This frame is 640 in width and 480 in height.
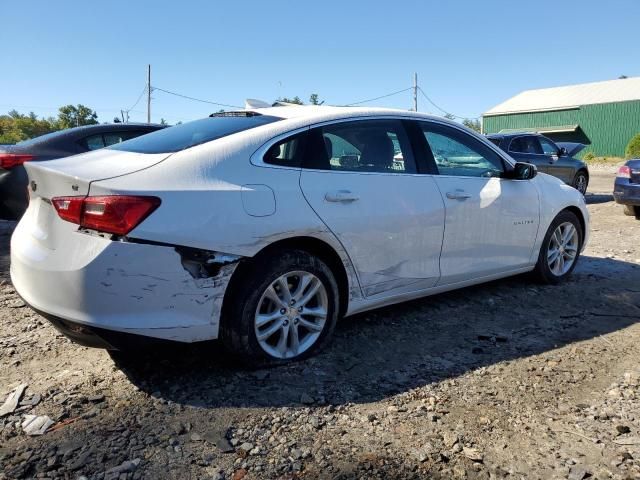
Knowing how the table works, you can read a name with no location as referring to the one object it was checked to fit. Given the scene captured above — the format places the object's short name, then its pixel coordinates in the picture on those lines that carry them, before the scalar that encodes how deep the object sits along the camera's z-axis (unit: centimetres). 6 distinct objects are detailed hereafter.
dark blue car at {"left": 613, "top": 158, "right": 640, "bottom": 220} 915
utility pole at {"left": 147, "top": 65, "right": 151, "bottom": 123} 4308
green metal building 4025
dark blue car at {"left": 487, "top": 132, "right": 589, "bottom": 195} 1084
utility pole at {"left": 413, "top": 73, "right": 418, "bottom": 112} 4828
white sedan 272
